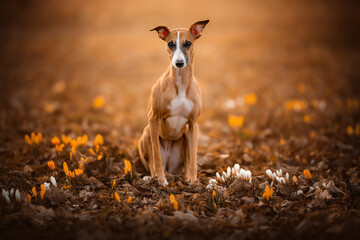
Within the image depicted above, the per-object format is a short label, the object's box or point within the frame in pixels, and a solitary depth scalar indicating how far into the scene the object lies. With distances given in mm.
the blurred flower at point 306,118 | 6772
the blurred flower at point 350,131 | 6082
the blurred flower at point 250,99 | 7329
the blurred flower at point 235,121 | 6609
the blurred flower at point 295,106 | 7363
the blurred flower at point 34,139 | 5370
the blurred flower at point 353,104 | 7022
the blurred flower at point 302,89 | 8767
